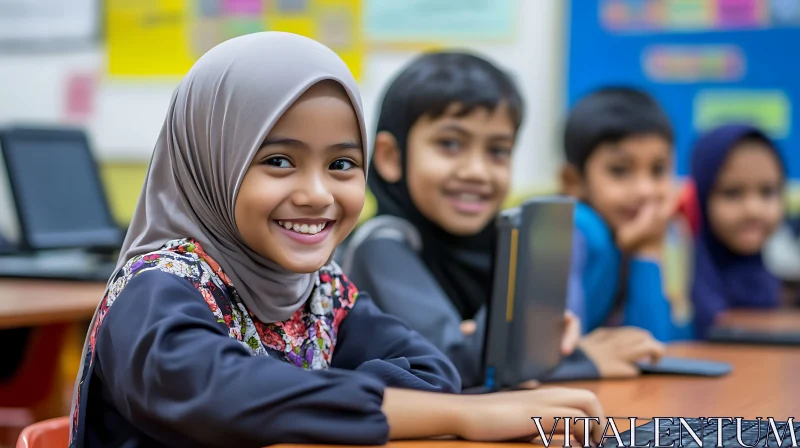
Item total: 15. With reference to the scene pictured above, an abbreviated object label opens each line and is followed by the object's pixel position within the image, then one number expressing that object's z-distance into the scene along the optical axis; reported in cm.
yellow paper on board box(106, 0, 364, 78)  387
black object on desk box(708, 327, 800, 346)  200
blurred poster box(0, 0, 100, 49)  428
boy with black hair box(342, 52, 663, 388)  152
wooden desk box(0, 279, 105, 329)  172
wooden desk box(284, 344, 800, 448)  124
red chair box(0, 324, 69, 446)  222
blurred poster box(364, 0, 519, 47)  357
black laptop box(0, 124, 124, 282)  245
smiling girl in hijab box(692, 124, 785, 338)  277
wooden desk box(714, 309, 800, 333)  233
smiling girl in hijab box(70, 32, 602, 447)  83
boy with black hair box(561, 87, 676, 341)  209
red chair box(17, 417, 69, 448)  100
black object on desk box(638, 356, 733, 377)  158
